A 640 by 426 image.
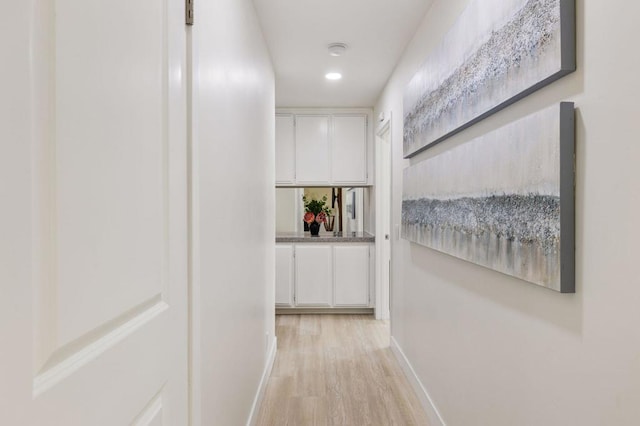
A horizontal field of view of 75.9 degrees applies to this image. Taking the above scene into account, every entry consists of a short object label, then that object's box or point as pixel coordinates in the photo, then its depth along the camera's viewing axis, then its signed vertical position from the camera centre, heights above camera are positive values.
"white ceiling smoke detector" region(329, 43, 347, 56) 2.96 +1.17
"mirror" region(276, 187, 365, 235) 5.08 +0.01
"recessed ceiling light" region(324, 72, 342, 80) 3.60 +1.18
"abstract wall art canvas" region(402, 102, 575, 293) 1.07 +0.03
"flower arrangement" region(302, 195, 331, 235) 4.91 -0.07
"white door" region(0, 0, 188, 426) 0.47 +0.00
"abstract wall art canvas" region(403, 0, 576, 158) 1.10 +0.51
